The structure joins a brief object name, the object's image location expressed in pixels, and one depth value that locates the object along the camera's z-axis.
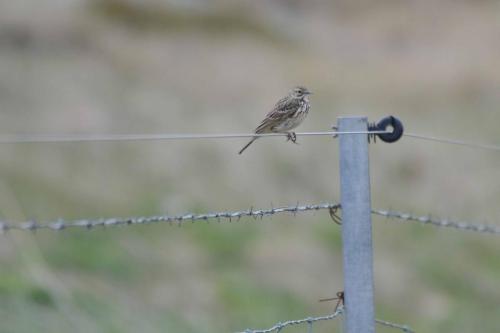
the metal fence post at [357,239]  11.55
